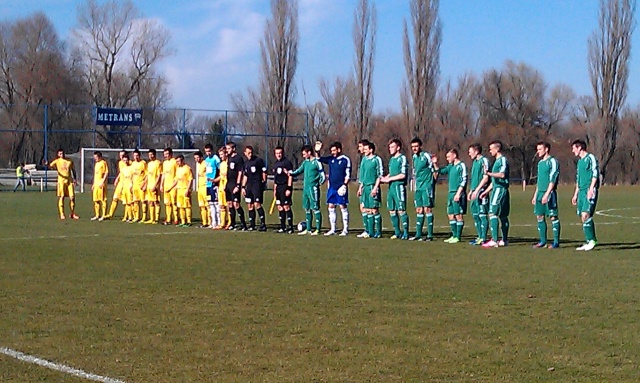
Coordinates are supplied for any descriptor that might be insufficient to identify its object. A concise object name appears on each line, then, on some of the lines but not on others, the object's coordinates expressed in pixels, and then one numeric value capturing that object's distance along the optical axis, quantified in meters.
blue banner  49.38
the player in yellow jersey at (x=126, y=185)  22.94
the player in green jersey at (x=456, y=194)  16.19
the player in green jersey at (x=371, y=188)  17.09
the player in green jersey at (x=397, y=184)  16.78
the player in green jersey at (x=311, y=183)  18.25
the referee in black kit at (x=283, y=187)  18.61
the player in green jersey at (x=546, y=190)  14.64
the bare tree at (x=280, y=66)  57.31
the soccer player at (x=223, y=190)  20.22
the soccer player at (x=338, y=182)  17.66
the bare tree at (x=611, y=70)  56.75
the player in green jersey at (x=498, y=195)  15.25
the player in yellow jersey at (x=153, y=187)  22.31
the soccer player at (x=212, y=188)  20.58
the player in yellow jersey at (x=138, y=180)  22.59
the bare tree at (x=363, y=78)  58.28
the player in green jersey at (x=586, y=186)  14.27
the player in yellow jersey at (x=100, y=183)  23.34
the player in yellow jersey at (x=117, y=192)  23.20
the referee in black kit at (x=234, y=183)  19.77
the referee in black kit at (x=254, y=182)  19.28
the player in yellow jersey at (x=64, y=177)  22.92
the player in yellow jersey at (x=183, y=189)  21.30
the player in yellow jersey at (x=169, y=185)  21.69
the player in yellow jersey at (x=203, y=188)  21.02
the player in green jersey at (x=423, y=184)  16.59
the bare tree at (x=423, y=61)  56.16
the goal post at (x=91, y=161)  46.12
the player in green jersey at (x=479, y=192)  15.72
